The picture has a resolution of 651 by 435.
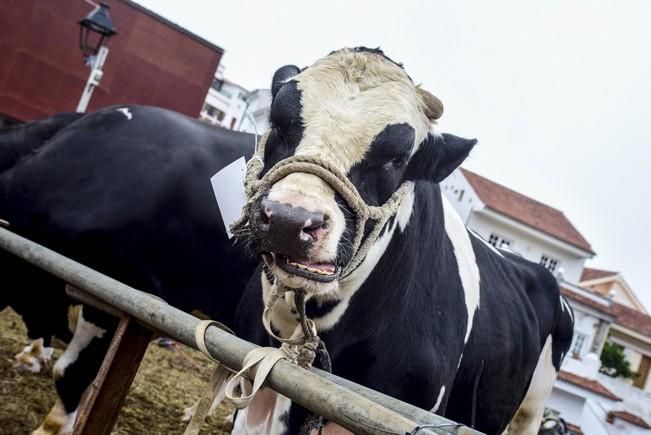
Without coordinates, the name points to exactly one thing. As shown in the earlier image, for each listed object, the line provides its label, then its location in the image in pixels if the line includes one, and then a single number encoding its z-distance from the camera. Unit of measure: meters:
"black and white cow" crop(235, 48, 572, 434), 1.73
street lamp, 8.24
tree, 31.05
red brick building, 14.95
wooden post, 1.68
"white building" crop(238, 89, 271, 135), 37.62
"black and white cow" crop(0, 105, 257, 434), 3.36
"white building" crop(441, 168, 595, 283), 31.14
